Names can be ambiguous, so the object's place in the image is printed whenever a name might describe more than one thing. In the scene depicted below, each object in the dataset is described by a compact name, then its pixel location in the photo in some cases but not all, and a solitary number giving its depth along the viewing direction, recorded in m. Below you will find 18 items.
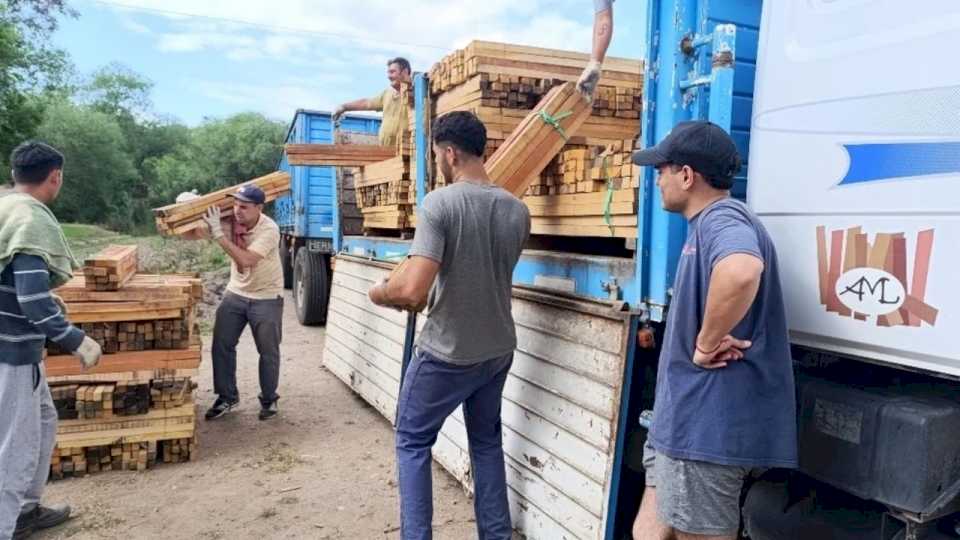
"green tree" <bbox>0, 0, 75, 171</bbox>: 24.56
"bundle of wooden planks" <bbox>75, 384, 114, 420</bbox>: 4.23
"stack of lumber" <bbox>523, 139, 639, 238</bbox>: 2.94
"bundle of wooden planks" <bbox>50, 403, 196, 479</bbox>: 4.28
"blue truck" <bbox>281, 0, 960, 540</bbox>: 1.88
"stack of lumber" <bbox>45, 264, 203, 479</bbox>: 4.26
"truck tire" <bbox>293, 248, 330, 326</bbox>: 10.52
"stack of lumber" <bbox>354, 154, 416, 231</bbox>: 5.13
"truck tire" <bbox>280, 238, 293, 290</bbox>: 14.78
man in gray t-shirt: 2.83
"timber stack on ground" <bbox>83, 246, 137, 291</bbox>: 4.30
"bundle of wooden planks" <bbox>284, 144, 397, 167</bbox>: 5.40
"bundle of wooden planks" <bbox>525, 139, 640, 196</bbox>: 2.96
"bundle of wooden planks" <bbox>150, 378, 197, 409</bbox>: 4.44
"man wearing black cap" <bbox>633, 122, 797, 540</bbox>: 1.97
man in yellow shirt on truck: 5.49
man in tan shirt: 5.15
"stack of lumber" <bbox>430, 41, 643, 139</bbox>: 3.84
